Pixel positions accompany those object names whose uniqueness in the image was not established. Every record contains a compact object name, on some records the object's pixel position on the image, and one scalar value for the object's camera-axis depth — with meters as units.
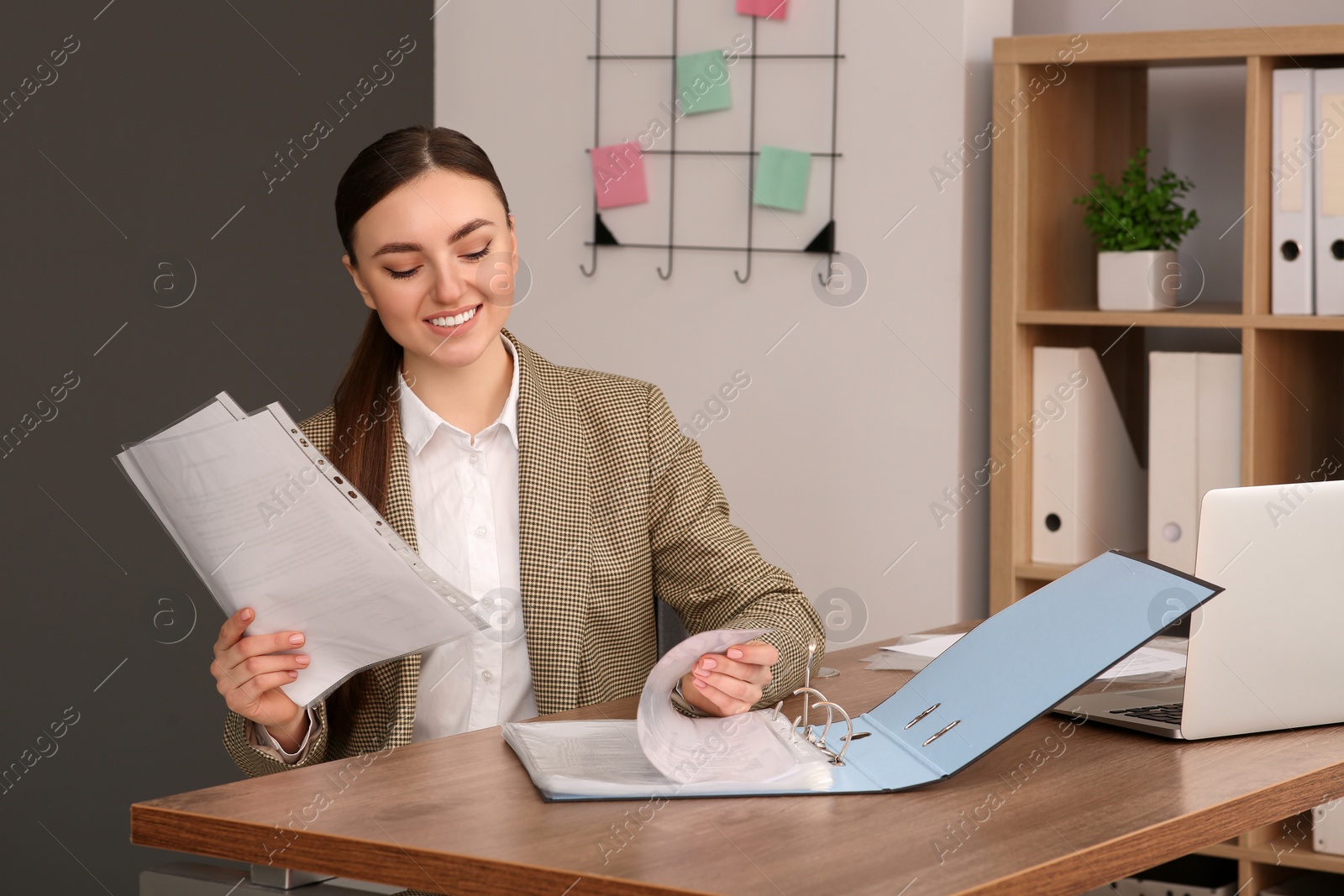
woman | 3.83
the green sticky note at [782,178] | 4.67
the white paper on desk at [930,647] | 3.89
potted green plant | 4.50
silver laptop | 3.63
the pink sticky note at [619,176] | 4.78
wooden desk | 2.71
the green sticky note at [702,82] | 4.72
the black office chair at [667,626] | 3.96
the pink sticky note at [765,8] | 4.67
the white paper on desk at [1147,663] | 3.82
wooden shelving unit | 4.41
